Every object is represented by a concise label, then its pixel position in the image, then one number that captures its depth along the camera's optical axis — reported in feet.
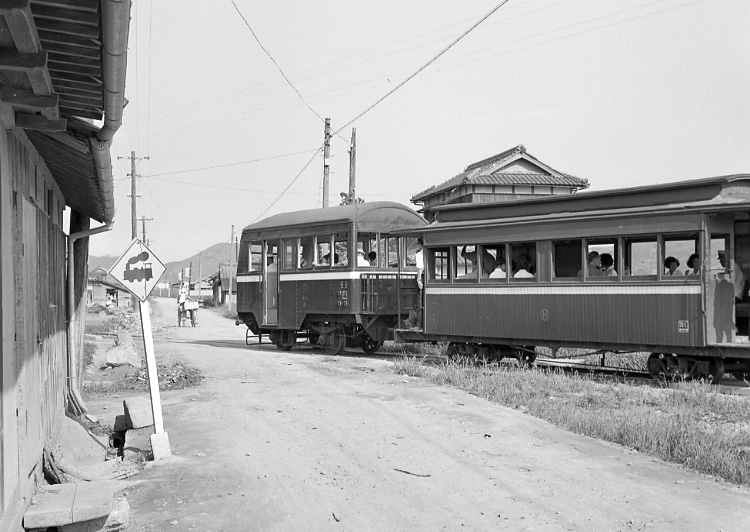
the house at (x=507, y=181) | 107.96
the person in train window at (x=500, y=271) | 49.39
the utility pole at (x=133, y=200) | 160.15
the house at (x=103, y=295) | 176.04
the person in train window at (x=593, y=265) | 44.80
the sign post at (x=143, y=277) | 29.45
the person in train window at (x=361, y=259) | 59.41
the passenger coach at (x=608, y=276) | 40.29
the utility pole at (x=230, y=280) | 179.32
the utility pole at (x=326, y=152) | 92.89
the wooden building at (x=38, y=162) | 13.65
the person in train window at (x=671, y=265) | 41.52
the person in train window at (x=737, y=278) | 40.98
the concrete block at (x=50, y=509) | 17.87
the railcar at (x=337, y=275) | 59.26
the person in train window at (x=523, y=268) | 48.01
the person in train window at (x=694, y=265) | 40.42
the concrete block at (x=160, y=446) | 27.14
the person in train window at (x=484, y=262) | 50.39
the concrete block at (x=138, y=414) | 32.45
